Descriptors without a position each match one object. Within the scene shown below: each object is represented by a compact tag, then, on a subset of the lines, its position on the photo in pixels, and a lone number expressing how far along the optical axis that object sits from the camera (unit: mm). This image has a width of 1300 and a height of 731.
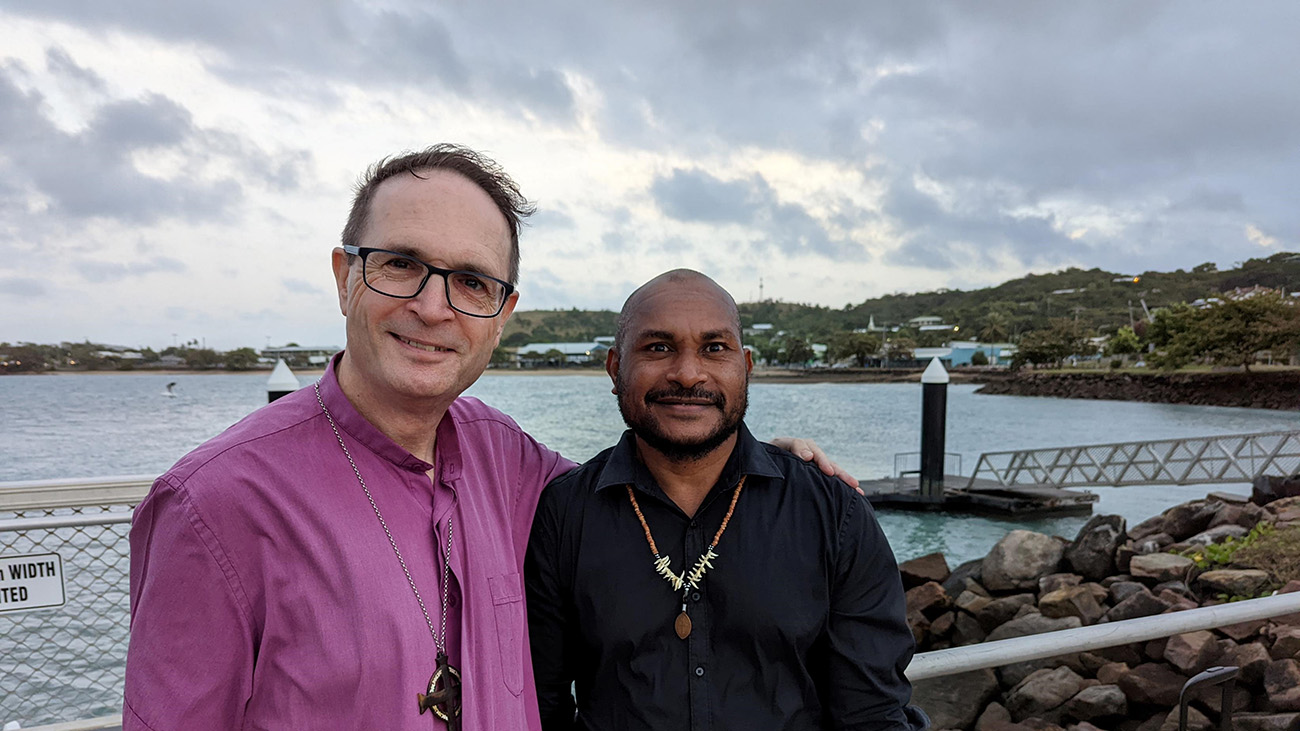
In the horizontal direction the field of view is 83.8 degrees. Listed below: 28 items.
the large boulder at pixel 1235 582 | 7011
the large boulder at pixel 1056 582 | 9312
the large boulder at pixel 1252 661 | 4449
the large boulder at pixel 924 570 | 10758
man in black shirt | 1786
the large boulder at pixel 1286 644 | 4434
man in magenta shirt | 1275
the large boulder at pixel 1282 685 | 4145
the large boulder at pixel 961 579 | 11000
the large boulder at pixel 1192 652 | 4844
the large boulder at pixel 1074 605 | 7980
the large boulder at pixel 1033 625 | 7650
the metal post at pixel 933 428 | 19688
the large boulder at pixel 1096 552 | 9844
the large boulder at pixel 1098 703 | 5176
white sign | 2955
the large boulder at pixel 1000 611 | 9305
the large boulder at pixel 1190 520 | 11773
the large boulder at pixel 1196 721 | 4328
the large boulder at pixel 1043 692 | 5746
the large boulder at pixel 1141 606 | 6891
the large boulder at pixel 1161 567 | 8672
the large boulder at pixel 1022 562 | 10250
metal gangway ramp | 18391
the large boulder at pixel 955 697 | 6008
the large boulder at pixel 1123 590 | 8312
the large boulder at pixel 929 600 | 9797
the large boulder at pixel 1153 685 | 4973
